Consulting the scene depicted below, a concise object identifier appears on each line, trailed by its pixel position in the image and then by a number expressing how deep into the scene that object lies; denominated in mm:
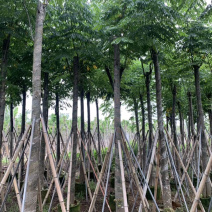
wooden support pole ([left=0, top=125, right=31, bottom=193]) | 3520
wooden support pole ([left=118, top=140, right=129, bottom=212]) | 3738
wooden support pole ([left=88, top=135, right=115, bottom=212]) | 4405
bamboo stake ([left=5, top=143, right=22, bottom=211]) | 3741
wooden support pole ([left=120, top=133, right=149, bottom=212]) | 4210
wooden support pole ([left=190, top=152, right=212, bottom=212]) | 3043
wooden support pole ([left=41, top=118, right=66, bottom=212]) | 3481
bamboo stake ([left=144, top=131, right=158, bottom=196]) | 4634
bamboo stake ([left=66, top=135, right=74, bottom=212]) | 4638
